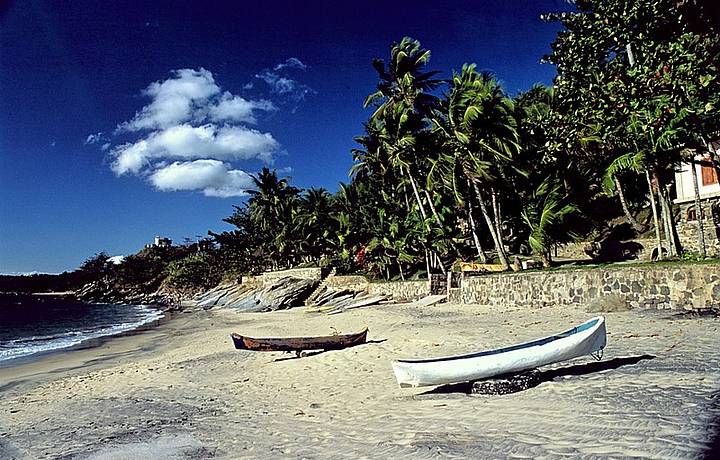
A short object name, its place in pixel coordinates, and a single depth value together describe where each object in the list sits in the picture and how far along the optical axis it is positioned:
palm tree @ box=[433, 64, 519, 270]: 21.81
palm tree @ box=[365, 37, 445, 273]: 26.92
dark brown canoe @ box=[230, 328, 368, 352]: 12.08
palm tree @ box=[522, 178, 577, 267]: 21.89
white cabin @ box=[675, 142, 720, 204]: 20.88
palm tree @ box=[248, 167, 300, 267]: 51.67
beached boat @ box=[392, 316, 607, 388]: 6.72
